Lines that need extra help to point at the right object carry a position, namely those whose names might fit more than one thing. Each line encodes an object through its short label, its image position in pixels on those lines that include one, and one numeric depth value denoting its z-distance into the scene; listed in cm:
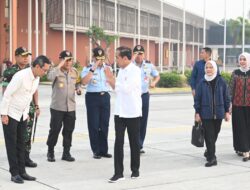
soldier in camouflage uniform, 832
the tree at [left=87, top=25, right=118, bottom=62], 4784
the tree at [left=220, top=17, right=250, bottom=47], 10496
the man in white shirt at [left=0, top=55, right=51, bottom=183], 739
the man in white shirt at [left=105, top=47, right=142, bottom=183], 781
